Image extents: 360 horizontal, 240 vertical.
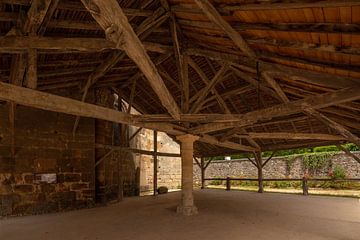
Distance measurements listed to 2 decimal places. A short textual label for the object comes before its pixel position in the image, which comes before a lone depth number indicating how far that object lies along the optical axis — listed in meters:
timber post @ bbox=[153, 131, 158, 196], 13.00
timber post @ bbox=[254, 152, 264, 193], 13.72
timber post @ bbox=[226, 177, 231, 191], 15.74
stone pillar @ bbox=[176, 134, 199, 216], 7.46
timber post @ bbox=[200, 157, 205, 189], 16.88
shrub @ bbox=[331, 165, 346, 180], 15.35
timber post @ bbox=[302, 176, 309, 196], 12.63
